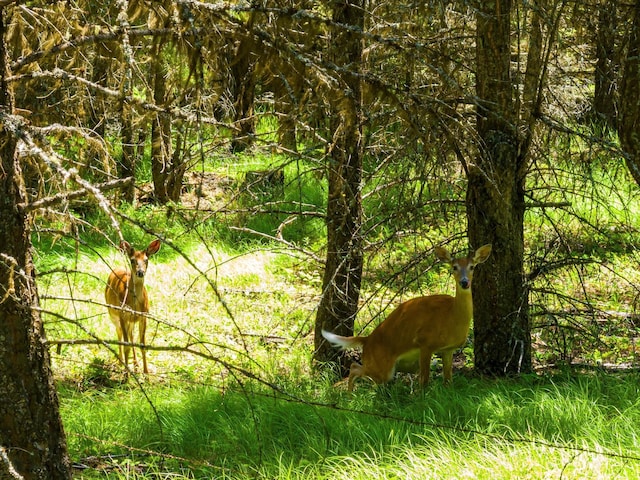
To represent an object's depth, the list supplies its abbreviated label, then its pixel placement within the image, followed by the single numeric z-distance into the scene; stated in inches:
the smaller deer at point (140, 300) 613.2
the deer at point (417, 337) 526.6
